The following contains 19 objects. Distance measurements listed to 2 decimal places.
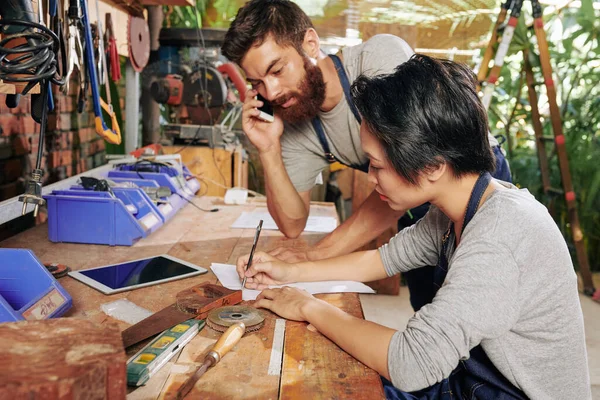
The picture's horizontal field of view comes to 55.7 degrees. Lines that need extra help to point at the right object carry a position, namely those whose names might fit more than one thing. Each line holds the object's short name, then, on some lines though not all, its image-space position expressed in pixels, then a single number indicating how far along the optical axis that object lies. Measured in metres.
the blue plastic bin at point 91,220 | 1.85
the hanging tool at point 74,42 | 1.79
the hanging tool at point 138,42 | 3.14
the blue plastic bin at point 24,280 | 1.25
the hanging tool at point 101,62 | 2.22
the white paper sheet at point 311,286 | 1.51
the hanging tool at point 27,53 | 1.23
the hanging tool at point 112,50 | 2.60
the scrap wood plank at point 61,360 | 0.62
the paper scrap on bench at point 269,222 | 2.26
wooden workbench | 0.98
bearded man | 1.84
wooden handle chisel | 0.95
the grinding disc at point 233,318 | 1.22
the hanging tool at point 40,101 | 1.51
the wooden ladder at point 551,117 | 3.43
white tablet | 1.47
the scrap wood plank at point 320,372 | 0.98
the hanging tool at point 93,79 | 1.87
